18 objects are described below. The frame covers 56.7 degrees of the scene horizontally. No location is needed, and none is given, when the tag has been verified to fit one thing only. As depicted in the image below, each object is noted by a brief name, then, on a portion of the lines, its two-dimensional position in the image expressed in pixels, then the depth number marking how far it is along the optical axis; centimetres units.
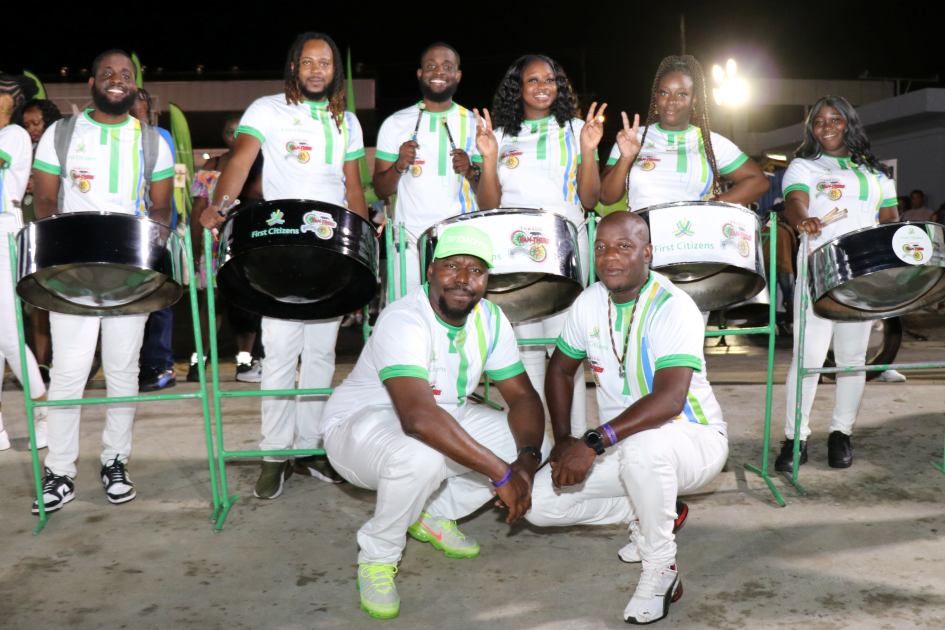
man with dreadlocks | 248
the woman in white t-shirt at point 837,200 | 274
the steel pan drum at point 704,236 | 225
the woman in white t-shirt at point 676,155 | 260
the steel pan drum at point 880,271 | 231
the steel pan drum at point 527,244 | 219
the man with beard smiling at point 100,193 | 244
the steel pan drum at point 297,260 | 211
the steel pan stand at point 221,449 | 240
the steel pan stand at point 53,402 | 234
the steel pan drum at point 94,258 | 210
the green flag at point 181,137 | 492
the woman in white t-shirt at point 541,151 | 259
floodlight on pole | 967
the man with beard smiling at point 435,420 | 186
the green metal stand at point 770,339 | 260
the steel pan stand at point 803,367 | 257
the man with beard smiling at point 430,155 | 267
